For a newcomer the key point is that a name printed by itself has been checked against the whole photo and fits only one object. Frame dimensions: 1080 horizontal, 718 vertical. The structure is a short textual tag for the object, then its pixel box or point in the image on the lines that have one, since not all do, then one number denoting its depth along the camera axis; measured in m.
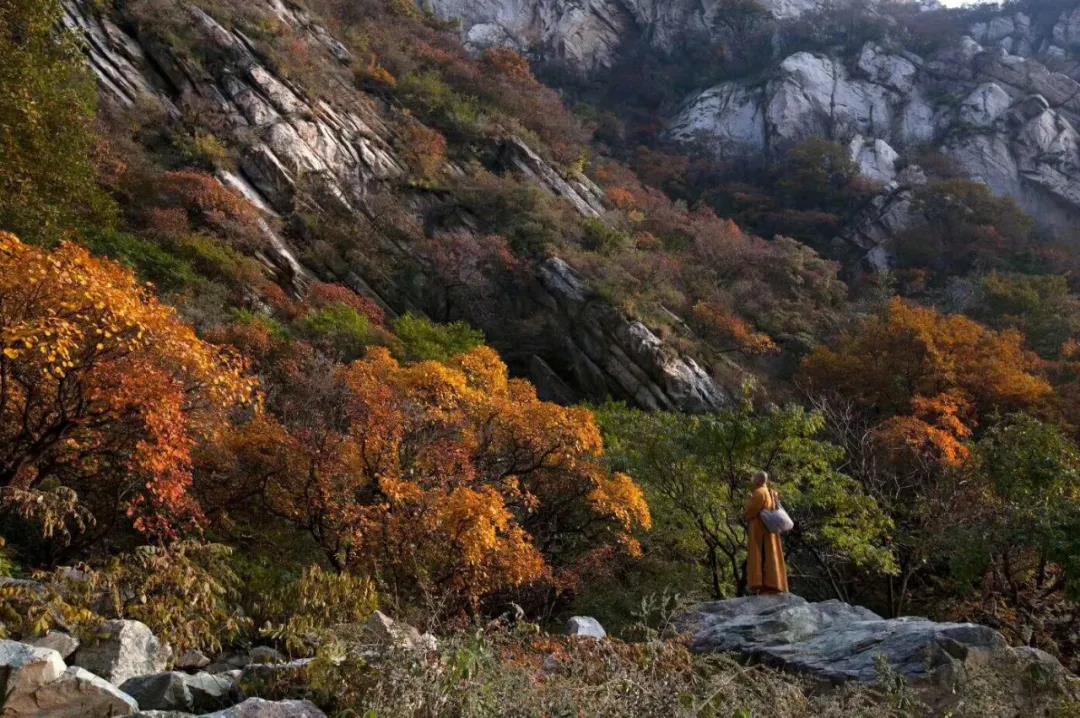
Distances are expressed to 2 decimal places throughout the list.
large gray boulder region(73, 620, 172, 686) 5.11
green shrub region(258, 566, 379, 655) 6.53
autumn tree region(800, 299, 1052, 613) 13.87
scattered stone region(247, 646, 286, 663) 5.79
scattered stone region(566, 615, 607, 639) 7.88
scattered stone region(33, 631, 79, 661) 5.02
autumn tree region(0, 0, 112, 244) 11.37
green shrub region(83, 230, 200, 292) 16.42
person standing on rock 9.47
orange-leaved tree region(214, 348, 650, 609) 8.37
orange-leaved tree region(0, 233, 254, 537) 6.65
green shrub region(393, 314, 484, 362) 18.38
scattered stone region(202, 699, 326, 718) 4.03
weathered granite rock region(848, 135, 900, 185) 44.28
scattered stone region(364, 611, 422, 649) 4.88
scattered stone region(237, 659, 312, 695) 4.84
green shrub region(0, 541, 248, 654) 5.34
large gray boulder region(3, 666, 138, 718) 4.21
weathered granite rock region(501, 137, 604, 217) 30.54
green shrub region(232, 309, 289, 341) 15.98
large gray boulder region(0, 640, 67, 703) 4.17
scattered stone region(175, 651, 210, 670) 5.81
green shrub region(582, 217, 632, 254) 27.12
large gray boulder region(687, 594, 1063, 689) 6.00
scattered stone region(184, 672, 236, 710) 4.68
